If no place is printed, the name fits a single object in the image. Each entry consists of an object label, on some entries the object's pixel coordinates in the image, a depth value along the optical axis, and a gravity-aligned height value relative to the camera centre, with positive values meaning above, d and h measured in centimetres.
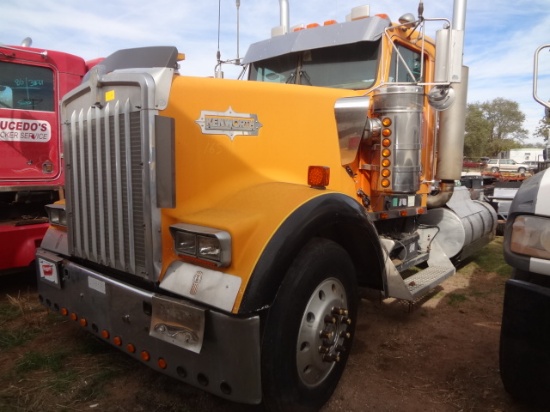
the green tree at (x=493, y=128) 5125 +437
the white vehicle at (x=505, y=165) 3231 -17
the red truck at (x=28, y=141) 460 +14
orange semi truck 210 -33
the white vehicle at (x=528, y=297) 204 -66
